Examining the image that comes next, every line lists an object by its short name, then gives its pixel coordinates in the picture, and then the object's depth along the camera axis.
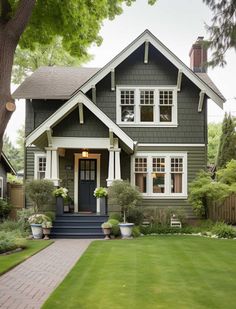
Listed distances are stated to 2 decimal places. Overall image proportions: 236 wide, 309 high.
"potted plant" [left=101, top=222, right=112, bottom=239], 15.18
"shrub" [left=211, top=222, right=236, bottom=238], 16.06
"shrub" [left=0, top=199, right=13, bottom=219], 19.42
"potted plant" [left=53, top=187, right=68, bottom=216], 16.44
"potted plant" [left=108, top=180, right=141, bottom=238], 15.42
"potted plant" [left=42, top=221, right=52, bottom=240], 15.27
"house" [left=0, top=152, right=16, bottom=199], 21.97
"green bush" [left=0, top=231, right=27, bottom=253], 11.71
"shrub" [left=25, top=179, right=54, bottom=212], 15.82
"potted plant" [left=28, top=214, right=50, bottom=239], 15.35
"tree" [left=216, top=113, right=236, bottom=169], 29.95
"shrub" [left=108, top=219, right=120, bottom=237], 15.42
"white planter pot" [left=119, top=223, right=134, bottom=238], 15.35
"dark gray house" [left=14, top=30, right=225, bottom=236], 18.98
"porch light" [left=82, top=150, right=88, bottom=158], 17.85
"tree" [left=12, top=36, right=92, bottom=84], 34.42
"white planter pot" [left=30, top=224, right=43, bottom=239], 15.33
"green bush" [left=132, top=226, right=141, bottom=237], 15.89
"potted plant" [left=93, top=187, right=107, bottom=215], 16.42
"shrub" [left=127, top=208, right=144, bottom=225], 17.22
